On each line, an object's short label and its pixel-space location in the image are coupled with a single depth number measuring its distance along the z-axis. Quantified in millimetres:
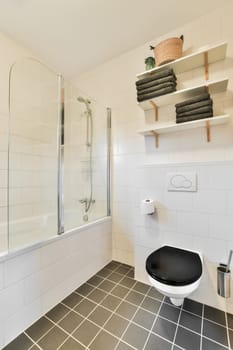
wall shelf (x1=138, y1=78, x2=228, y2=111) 1460
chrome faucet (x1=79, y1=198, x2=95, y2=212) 2152
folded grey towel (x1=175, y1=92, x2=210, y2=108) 1469
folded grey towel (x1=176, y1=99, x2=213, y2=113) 1463
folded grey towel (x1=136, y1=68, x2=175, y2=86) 1598
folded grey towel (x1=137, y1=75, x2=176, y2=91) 1601
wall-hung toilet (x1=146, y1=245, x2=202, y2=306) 1087
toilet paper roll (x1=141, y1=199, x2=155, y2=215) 1676
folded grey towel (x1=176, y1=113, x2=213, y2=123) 1471
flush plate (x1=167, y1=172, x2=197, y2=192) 1551
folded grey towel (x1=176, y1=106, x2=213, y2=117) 1462
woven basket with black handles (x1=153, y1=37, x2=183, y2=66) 1590
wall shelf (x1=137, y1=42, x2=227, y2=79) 1460
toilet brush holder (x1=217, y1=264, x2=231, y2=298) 1306
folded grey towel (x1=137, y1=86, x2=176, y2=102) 1607
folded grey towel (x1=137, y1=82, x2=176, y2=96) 1604
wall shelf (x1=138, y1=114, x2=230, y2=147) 1457
